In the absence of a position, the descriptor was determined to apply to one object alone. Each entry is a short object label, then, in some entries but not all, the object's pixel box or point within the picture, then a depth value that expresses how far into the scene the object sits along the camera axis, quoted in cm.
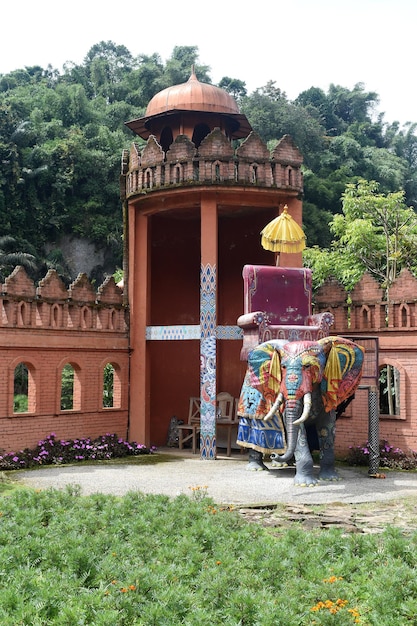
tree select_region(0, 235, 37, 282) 3525
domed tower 1527
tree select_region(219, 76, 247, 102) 6124
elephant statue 1148
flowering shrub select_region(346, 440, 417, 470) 1371
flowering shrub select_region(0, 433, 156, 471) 1374
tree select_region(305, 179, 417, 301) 2016
